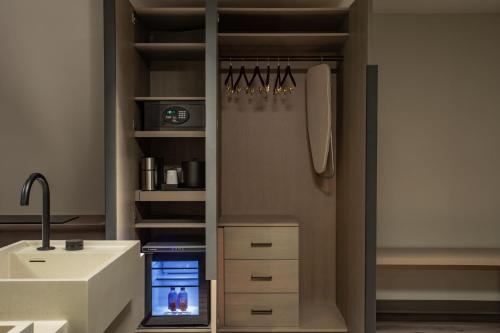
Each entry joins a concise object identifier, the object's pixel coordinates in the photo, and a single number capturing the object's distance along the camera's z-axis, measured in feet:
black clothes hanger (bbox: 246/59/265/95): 11.16
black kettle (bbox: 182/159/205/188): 9.77
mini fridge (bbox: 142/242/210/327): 9.51
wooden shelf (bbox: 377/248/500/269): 10.07
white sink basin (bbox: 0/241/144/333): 4.27
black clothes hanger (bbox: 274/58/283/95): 11.23
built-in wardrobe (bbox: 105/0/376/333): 8.68
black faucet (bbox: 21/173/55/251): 5.35
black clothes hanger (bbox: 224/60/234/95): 11.14
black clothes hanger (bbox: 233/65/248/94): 11.07
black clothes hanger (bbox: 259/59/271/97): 11.11
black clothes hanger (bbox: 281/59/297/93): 11.15
